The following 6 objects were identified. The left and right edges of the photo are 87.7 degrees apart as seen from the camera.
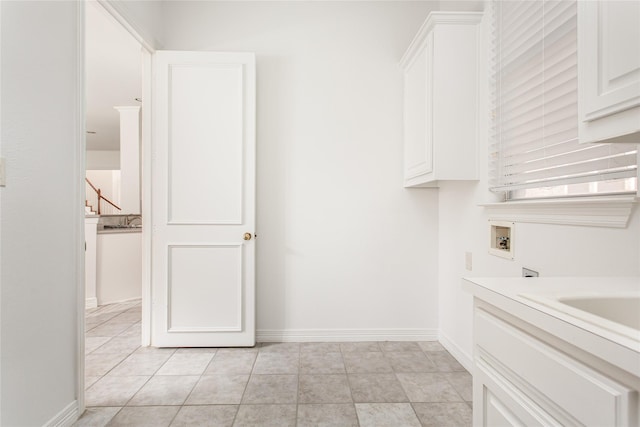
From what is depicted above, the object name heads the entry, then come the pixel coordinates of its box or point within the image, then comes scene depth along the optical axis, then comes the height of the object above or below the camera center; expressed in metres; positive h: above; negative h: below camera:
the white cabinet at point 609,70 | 0.74 +0.34
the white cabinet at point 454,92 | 2.04 +0.75
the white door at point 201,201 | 2.52 +0.08
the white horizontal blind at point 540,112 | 1.28 +0.48
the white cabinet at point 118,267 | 3.95 -0.69
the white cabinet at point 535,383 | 0.57 -0.35
